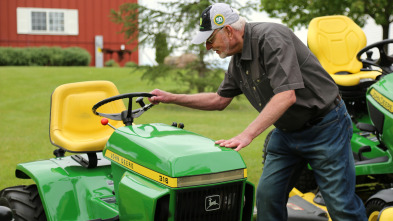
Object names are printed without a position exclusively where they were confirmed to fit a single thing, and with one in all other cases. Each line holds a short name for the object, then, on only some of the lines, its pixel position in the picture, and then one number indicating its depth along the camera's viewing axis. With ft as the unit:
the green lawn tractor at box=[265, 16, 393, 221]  12.37
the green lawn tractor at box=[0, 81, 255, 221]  8.32
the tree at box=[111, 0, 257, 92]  45.01
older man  8.73
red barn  75.66
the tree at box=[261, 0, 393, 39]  47.52
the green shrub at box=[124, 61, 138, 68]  74.08
